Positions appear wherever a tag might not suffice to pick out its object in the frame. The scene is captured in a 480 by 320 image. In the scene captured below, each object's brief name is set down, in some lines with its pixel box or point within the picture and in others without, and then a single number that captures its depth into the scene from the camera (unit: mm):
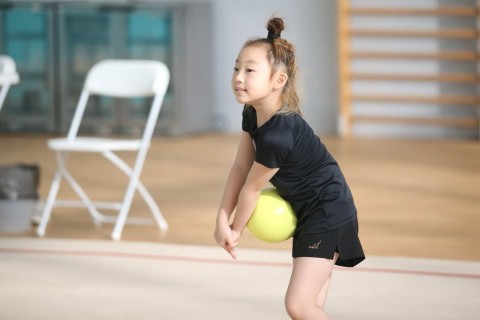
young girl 5726
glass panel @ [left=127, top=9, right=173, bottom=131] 19642
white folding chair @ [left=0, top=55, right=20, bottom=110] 11258
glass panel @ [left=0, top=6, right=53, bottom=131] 20123
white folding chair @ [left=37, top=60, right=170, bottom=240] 10419
